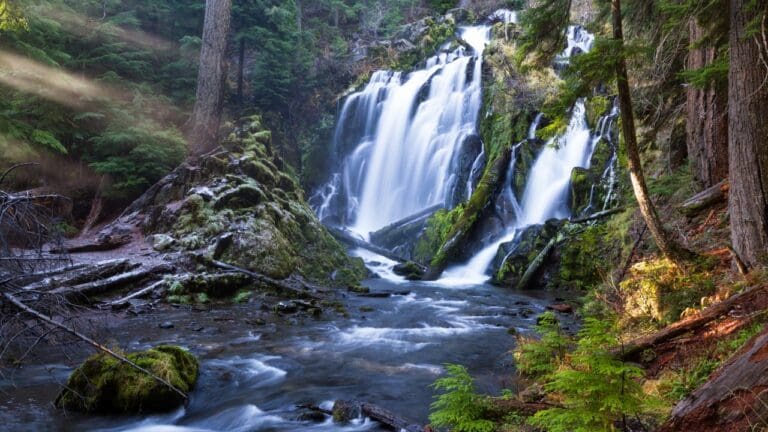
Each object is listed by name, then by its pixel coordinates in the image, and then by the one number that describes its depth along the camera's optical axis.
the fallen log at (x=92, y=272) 9.02
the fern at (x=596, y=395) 2.86
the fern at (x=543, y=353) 5.19
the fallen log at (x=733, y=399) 2.67
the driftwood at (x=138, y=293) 9.47
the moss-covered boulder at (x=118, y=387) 5.29
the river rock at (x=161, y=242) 11.58
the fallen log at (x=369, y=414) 4.99
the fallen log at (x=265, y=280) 11.45
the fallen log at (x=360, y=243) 17.36
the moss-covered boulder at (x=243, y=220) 12.09
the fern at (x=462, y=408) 3.53
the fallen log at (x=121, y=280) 9.38
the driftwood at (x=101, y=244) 11.16
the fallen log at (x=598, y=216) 11.86
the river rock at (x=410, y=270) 15.31
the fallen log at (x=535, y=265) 13.42
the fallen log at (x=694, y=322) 4.53
